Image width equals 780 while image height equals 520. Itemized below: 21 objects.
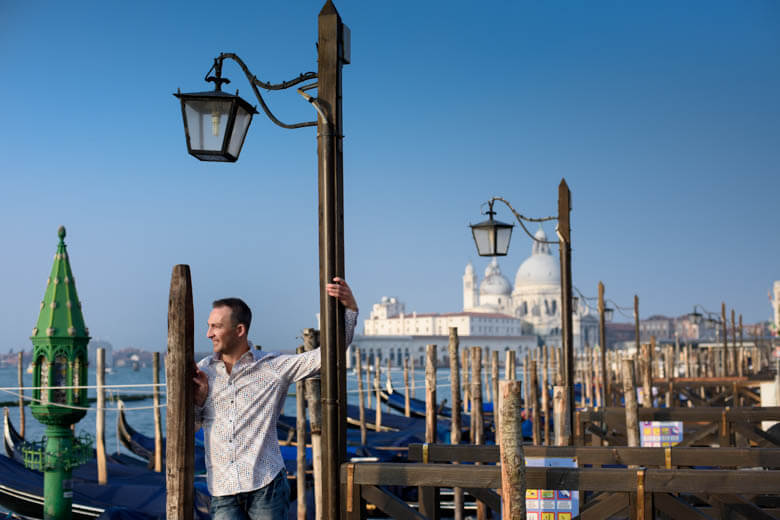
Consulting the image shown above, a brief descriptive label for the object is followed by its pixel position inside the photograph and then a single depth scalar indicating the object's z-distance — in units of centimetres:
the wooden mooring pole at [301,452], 625
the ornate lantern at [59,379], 709
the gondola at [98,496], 727
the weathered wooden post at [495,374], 1196
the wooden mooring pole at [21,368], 1556
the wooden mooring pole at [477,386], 935
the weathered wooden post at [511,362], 1112
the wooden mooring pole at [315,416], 499
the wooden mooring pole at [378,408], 1801
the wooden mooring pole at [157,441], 1119
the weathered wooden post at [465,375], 2040
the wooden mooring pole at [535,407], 1074
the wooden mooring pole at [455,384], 823
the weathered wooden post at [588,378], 2233
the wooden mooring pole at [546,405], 1218
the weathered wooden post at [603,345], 1186
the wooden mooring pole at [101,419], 927
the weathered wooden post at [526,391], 2038
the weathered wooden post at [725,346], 1927
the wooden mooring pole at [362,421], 1403
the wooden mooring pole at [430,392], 772
